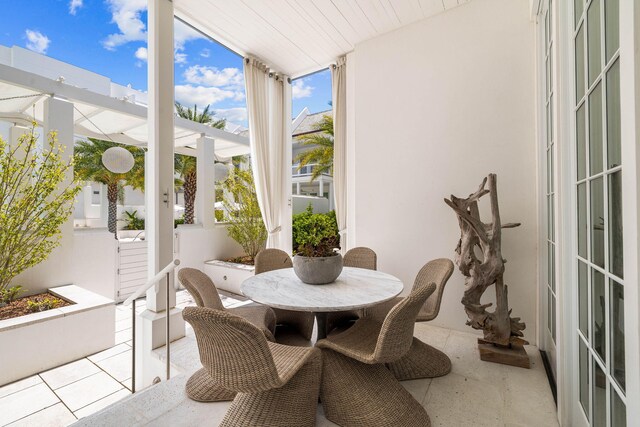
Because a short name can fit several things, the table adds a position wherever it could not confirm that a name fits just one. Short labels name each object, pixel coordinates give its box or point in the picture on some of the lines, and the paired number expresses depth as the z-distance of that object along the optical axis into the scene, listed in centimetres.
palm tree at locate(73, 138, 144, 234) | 781
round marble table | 161
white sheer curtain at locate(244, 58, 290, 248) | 414
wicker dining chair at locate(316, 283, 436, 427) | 145
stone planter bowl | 202
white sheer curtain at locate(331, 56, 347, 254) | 393
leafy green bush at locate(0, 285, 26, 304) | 325
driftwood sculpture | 220
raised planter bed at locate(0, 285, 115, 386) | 260
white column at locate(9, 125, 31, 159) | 489
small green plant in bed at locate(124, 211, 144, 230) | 864
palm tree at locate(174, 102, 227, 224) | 727
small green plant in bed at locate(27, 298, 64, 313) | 311
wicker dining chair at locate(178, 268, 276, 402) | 182
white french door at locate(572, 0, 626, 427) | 101
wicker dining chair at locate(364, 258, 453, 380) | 201
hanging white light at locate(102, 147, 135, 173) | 462
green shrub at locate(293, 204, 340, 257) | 690
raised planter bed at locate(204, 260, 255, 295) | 489
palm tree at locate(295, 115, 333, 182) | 798
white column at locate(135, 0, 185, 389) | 267
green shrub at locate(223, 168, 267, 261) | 567
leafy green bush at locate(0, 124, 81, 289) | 311
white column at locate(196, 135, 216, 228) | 580
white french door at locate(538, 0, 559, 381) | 212
